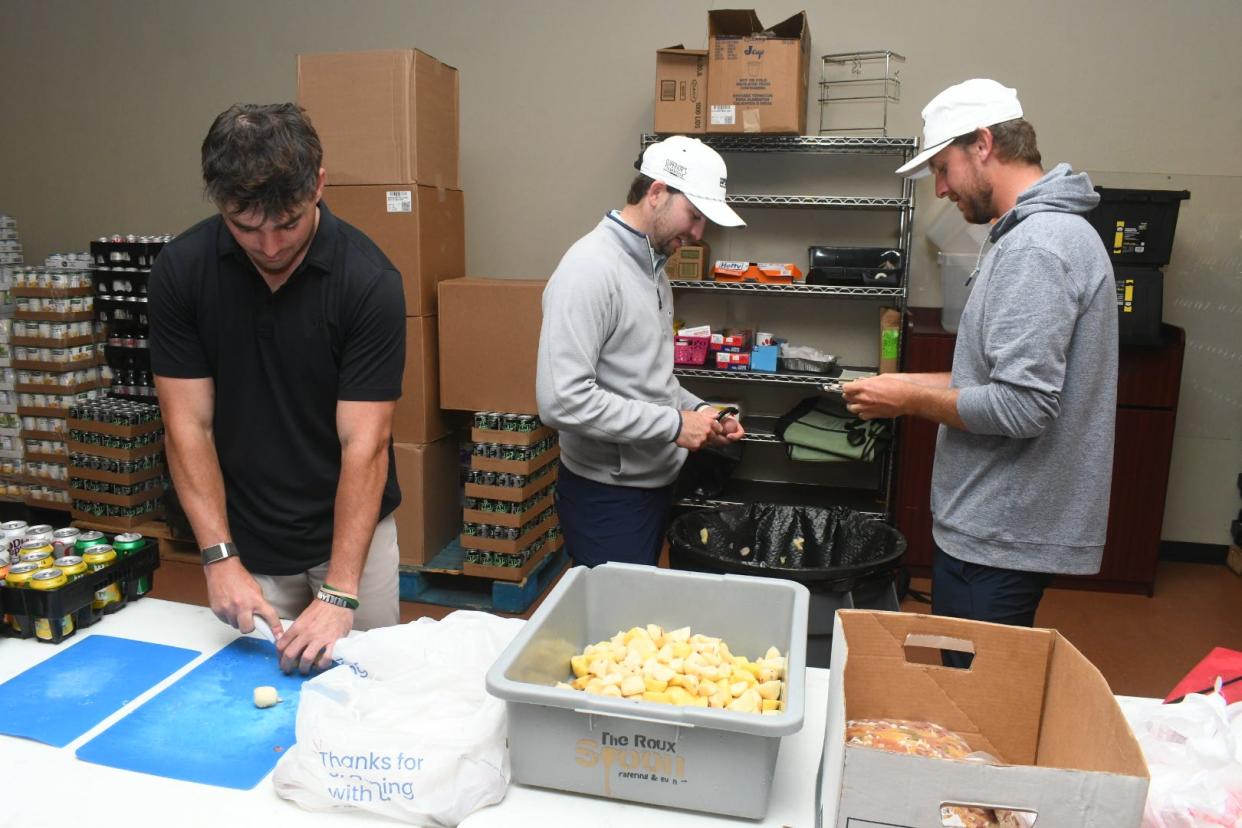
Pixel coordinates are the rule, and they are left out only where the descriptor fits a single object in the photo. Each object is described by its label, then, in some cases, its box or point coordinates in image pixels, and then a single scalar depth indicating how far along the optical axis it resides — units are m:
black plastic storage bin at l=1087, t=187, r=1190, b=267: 3.14
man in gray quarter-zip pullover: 1.91
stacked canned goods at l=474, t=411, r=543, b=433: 3.18
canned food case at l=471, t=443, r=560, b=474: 3.16
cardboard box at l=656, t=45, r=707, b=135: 3.28
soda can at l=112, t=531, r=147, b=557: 1.56
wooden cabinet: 3.28
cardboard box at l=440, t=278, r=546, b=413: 3.20
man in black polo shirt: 1.51
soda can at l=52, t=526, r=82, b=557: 1.54
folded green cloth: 3.48
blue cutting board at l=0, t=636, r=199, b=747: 1.20
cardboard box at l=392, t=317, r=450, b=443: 3.25
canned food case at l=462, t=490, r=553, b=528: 3.18
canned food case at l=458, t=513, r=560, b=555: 3.19
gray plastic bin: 0.98
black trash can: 2.09
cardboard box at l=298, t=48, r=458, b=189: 3.04
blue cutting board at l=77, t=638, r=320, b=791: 1.12
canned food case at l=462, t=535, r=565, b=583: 3.22
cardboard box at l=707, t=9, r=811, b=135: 3.12
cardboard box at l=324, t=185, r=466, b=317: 3.12
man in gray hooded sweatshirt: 1.52
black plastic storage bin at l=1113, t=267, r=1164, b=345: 3.14
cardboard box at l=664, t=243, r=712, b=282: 3.53
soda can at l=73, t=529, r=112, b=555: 1.56
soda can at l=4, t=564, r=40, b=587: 1.40
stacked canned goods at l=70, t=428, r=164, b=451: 3.53
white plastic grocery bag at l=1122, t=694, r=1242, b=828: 0.90
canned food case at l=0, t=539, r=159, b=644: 1.40
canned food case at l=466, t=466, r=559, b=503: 3.17
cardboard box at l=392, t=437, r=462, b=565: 3.30
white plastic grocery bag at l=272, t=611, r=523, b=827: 1.02
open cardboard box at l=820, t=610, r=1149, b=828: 0.75
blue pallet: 3.24
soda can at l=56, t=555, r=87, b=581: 1.44
